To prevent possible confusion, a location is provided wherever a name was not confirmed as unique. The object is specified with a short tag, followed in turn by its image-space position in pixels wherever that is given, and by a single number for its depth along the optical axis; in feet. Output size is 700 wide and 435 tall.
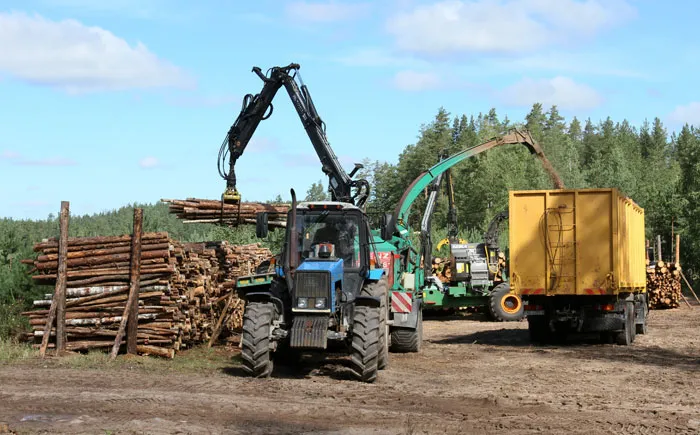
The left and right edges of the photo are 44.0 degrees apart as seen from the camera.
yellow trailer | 58.34
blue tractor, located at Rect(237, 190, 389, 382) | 41.75
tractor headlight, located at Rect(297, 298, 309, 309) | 42.11
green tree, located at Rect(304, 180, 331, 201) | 306.35
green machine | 78.33
